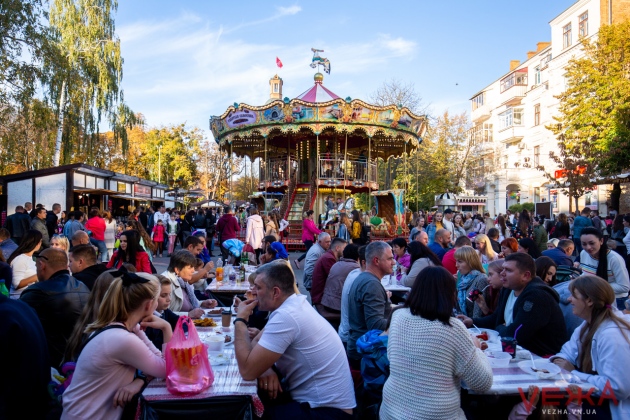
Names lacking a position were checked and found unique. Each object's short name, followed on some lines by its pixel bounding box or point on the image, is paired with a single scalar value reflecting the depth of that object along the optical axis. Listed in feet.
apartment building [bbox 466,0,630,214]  103.09
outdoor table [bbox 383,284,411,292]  22.02
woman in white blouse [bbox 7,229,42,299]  18.97
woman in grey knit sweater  8.90
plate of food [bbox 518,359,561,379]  10.44
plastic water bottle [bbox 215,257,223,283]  23.59
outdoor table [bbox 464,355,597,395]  9.76
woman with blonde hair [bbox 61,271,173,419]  8.91
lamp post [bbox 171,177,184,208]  164.38
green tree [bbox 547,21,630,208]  76.74
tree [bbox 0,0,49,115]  44.83
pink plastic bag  9.51
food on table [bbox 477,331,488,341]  13.14
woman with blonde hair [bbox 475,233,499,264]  25.05
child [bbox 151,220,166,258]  54.34
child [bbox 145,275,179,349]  14.07
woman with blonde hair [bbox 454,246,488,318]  18.39
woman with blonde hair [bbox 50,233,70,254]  23.08
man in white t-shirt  9.55
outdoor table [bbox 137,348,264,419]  9.28
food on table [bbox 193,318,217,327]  14.67
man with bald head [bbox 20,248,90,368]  12.62
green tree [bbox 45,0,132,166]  73.51
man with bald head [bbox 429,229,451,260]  27.51
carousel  64.03
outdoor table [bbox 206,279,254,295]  21.54
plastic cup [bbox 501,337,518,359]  11.56
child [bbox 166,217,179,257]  54.80
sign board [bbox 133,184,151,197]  99.55
